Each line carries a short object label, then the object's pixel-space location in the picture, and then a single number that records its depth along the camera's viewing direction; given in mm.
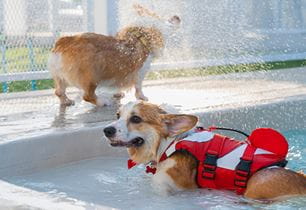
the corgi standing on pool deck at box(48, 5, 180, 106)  5257
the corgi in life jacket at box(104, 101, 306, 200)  3396
